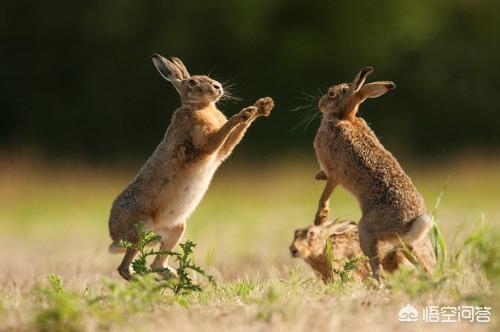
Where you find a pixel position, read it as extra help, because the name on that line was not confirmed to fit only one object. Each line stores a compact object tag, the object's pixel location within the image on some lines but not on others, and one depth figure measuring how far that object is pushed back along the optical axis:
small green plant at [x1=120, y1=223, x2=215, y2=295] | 12.59
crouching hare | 15.35
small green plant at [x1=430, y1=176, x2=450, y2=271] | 13.55
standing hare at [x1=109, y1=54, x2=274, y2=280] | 15.75
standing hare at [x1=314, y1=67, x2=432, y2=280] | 13.77
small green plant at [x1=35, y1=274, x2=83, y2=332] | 10.45
